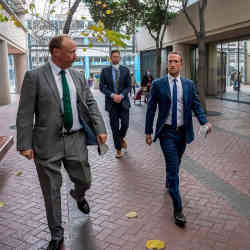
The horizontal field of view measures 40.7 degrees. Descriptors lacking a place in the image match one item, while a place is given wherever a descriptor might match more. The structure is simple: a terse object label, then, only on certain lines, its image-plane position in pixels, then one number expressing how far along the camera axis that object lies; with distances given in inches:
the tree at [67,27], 163.2
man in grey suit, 117.3
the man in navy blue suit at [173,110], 149.1
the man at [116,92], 253.1
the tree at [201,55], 463.8
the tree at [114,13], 716.7
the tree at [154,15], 737.6
